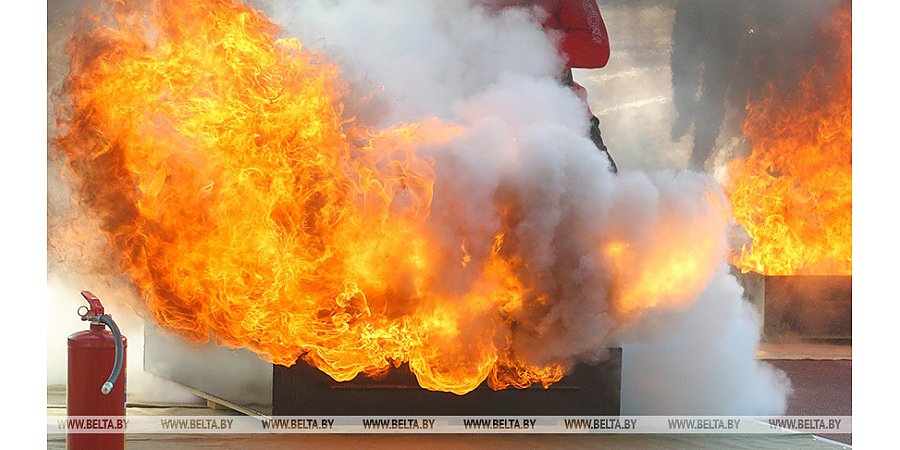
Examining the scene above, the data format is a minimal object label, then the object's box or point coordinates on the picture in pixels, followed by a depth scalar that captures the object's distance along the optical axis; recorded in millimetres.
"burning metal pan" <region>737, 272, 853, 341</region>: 19047
